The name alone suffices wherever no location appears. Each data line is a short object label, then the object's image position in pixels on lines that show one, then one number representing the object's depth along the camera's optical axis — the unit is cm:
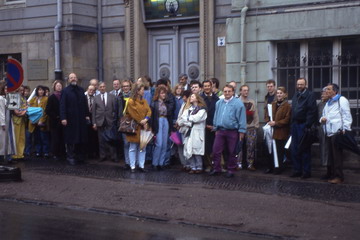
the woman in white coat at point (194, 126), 1290
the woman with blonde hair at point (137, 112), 1313
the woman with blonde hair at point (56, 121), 1543
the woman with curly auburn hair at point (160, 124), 1354
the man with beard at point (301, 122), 1223
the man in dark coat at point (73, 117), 1463
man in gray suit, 1475
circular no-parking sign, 1234
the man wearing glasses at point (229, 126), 1244
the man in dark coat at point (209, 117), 1329
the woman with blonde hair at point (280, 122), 1288
